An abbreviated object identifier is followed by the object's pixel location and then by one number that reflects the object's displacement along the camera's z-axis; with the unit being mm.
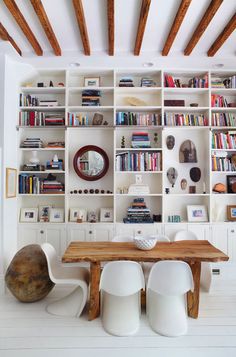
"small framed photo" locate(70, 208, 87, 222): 3977
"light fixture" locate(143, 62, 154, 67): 3946
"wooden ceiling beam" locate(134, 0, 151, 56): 2766
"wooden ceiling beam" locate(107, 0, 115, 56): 2758
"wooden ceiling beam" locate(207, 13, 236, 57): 3156
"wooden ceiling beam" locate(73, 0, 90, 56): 2758
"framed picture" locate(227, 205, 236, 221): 4035
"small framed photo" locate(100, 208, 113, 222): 3992
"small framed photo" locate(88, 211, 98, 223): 3986
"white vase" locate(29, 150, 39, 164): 3944
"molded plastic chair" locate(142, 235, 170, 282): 3021
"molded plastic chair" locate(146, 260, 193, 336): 2227
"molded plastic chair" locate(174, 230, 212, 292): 3107
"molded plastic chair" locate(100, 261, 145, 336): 2219
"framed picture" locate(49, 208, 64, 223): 3963
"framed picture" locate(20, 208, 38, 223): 3967
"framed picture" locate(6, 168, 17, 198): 3551
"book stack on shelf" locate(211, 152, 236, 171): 3953
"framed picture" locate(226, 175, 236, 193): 4043
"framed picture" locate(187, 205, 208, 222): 3982
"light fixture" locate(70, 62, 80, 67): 3930
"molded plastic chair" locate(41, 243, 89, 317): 2557
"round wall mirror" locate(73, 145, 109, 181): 3980
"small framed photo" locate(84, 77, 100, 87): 4035
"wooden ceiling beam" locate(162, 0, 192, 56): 2793
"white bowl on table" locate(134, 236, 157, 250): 2627
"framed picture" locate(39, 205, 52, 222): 3976
